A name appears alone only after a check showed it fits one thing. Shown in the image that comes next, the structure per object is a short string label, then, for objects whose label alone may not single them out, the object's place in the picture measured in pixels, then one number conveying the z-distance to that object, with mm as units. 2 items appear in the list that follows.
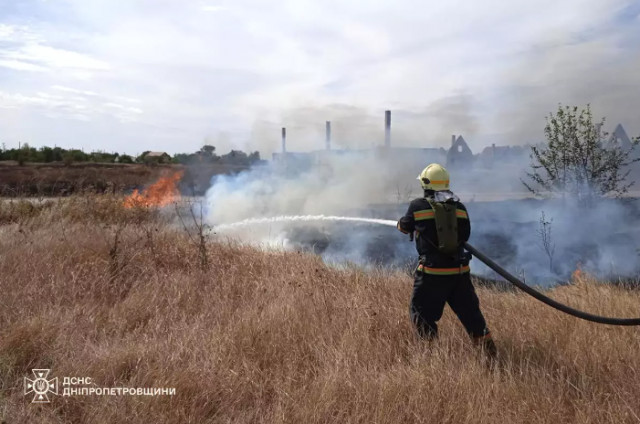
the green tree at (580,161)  8602
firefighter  3434
